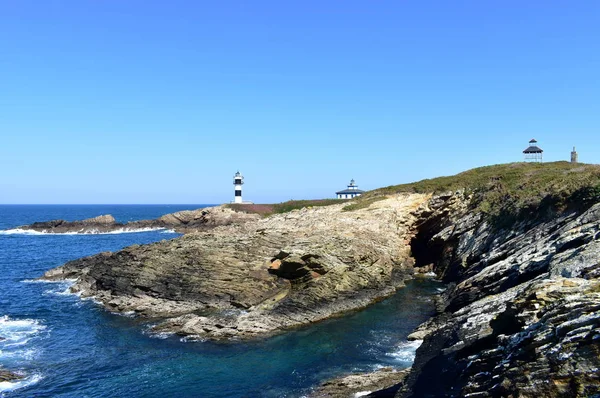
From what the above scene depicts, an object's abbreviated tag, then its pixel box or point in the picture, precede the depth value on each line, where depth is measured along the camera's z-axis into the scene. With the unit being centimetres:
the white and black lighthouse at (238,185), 12256
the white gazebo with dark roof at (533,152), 6688
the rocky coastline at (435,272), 1259
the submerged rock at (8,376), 2423
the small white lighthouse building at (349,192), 11144
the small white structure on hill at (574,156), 6216
